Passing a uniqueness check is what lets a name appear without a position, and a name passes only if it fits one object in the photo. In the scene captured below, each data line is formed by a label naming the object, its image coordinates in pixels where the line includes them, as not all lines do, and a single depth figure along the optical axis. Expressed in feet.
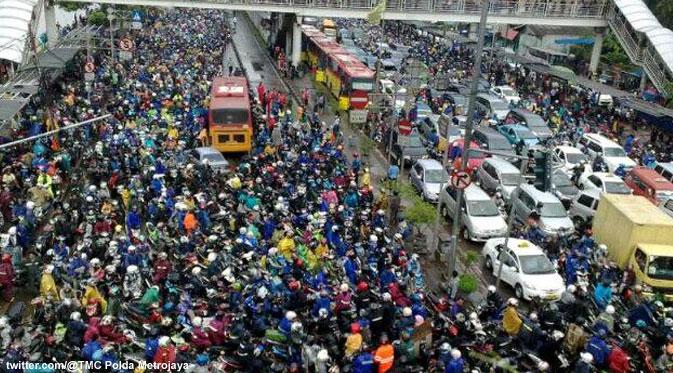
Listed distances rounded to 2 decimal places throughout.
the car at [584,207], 64.39
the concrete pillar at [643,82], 125.59
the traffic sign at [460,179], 45.34
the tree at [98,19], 145.79
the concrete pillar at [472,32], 182.39
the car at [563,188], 68.33
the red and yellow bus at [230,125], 77.87
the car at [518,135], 84.90
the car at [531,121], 89.96
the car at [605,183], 68.03
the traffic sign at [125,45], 99.54
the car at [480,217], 59.00
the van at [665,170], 72.31
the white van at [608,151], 79.25
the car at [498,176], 67.47
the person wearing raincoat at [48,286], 41.34
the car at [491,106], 100.12
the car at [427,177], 66.74
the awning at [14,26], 81.15
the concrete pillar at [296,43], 131.23
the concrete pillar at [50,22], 125.70
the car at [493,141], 79.30
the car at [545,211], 60.13
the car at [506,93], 111.77
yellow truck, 50.90
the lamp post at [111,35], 108.99
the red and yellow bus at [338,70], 97.91
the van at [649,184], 66.59
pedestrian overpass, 119.44
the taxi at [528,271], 48.93
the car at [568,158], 76.33
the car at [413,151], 78.23
